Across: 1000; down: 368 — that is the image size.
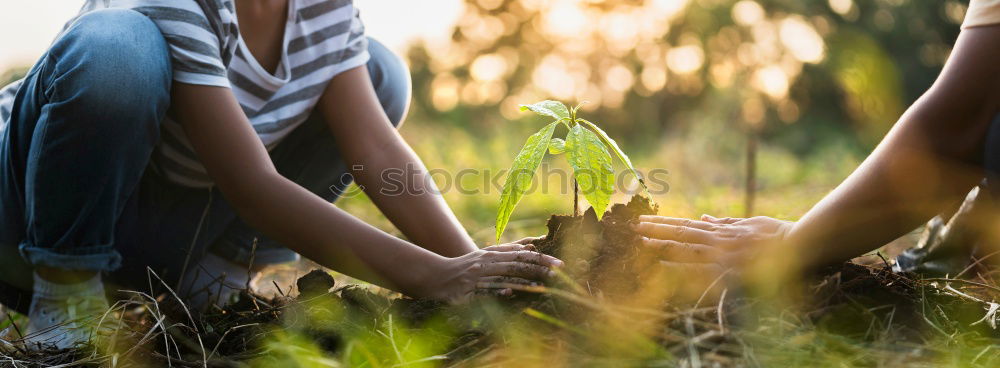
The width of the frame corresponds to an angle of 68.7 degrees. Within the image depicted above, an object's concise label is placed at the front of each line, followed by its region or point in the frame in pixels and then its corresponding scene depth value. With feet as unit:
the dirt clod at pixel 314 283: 5.02
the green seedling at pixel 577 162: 4.41
